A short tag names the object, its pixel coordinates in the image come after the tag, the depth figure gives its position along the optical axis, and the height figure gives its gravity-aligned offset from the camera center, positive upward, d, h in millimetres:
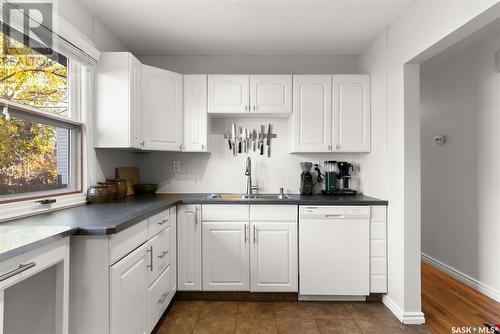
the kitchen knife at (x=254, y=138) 3105 +322
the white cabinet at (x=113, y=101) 2316 +551
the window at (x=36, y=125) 1605 +276
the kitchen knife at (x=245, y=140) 3081 +304
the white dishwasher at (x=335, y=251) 2492 -756
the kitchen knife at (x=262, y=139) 3094 +316
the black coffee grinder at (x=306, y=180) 2973 -137
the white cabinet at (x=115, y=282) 1397 -634
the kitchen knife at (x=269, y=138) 3104 +327
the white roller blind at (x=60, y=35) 1555 +866
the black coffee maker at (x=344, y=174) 3012 -73
